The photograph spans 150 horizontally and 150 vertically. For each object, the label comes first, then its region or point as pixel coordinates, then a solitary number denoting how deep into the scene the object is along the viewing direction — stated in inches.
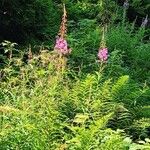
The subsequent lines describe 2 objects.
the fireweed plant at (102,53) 201.8
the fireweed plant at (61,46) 188.3
